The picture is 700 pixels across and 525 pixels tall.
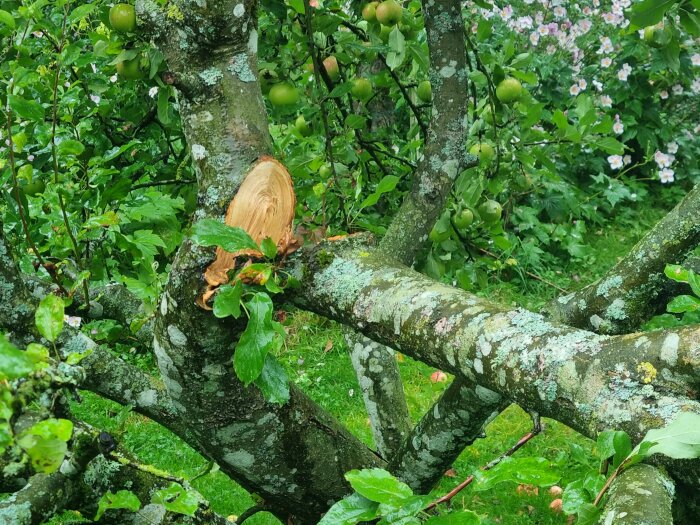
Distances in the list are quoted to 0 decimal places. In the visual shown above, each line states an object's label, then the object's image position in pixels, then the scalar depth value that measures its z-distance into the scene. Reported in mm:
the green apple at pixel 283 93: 2121
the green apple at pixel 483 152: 2189
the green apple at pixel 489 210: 2275
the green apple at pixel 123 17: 1688
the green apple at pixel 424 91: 2520
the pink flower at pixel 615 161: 5766
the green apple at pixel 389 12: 2078
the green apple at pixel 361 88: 2393
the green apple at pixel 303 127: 2328
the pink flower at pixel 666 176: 5859
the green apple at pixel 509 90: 2227
